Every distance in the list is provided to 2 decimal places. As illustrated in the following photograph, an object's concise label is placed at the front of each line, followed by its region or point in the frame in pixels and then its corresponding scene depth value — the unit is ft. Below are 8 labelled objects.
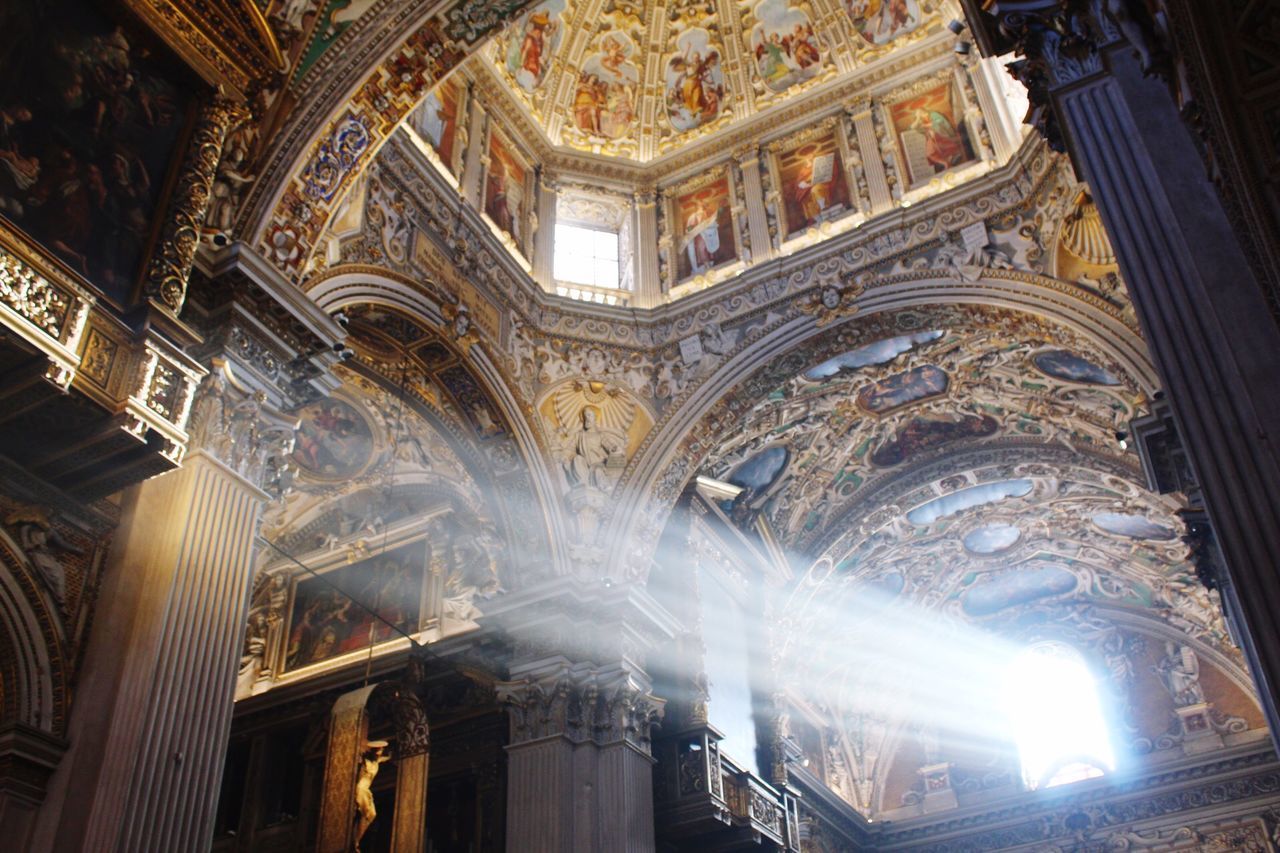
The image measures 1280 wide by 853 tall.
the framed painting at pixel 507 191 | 46.60
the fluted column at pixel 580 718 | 38.32
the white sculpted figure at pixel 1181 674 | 63.77
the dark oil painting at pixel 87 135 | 22.68
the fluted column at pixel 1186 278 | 13.47
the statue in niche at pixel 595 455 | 45.27
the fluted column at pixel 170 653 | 21.76
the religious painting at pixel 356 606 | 51.34
